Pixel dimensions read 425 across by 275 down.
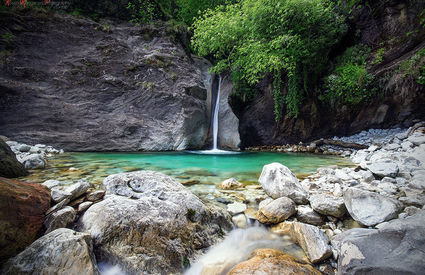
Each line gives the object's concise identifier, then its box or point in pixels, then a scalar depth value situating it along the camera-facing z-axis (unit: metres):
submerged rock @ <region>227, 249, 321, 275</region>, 1.20
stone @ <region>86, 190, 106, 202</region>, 1.69
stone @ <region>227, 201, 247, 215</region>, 2.04
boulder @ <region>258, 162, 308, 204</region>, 2.08
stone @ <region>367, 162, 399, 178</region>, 2.50
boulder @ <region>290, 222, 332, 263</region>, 1.38
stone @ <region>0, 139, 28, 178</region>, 2.50
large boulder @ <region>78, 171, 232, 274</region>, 1.28
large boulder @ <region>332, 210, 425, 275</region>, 1.07
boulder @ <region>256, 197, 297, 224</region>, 1.85
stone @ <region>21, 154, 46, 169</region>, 3.20
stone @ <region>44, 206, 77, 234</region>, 1.31
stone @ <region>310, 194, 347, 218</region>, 1.79
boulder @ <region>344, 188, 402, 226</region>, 1.57
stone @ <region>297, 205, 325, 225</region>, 1.81
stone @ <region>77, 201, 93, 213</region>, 1.54
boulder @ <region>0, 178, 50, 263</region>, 1.05
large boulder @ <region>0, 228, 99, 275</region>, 0.97
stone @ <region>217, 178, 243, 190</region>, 2.74
